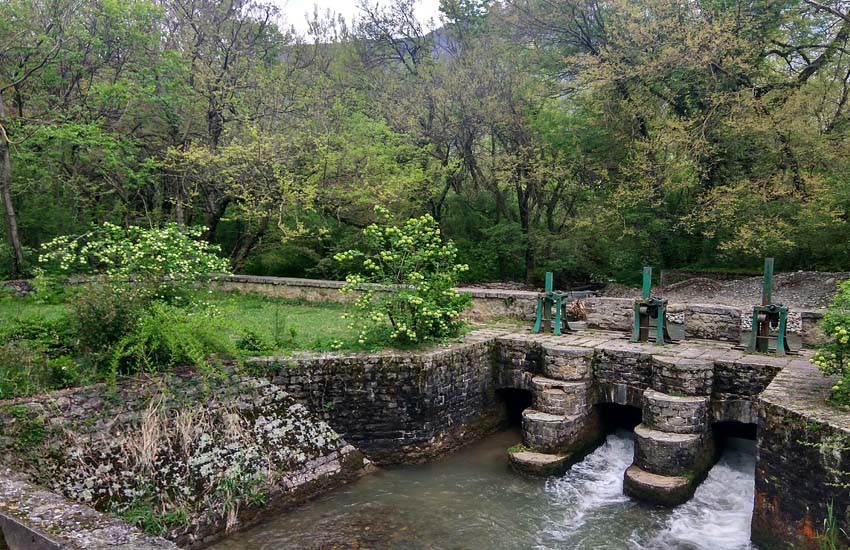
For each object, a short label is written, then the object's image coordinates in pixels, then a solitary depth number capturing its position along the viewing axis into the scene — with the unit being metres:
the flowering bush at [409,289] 9.16
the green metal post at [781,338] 8.79
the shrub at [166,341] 7.05
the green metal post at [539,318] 10.88
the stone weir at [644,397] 7.64
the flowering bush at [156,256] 8.19
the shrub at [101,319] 7.14
